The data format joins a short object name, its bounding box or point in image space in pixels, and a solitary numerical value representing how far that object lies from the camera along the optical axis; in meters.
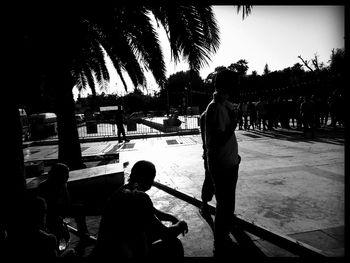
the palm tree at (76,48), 2.92
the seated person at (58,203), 3.22
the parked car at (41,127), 21.39
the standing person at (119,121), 14.38
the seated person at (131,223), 1.88
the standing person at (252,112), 17.17
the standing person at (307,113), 12.95
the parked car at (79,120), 42.18
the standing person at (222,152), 3.00
